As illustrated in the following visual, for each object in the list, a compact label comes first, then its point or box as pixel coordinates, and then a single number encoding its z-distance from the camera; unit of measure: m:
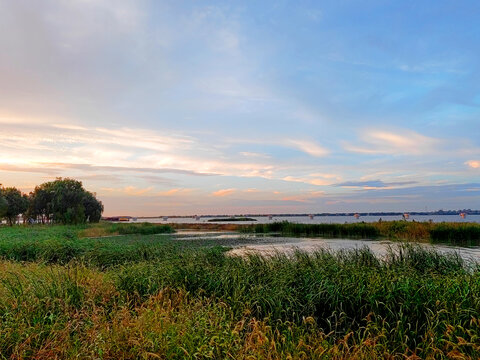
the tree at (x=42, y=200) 77.18
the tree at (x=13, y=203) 76.06
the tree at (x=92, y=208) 80.94
